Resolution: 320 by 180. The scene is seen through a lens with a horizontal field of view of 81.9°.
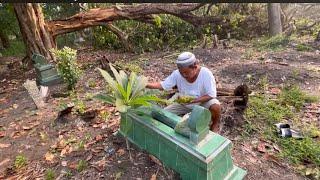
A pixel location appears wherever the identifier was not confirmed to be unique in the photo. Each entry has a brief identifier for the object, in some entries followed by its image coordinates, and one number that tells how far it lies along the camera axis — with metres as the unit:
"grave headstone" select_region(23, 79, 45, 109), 3.12
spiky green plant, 1.83
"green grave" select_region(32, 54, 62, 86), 3.98
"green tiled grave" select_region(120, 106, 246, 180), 1.54
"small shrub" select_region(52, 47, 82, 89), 3.48
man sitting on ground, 2.11
